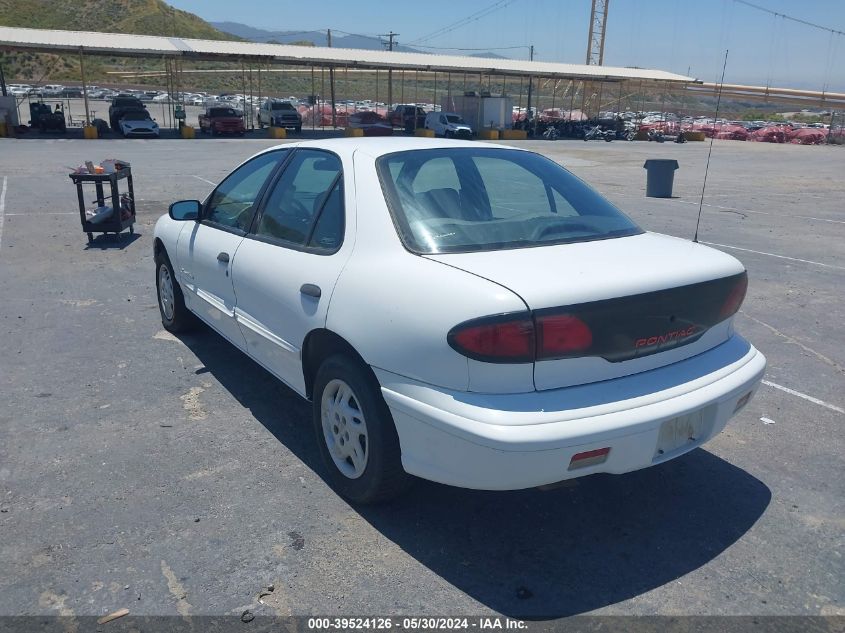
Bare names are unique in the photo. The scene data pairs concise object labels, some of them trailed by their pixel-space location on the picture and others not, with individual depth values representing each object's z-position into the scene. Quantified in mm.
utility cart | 9031
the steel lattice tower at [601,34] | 96169
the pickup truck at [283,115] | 40250
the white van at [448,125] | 39000
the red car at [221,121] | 38044
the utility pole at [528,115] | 46594
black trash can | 16172
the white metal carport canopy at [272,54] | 33281
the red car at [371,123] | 41375
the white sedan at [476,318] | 2693
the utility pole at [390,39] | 90956
